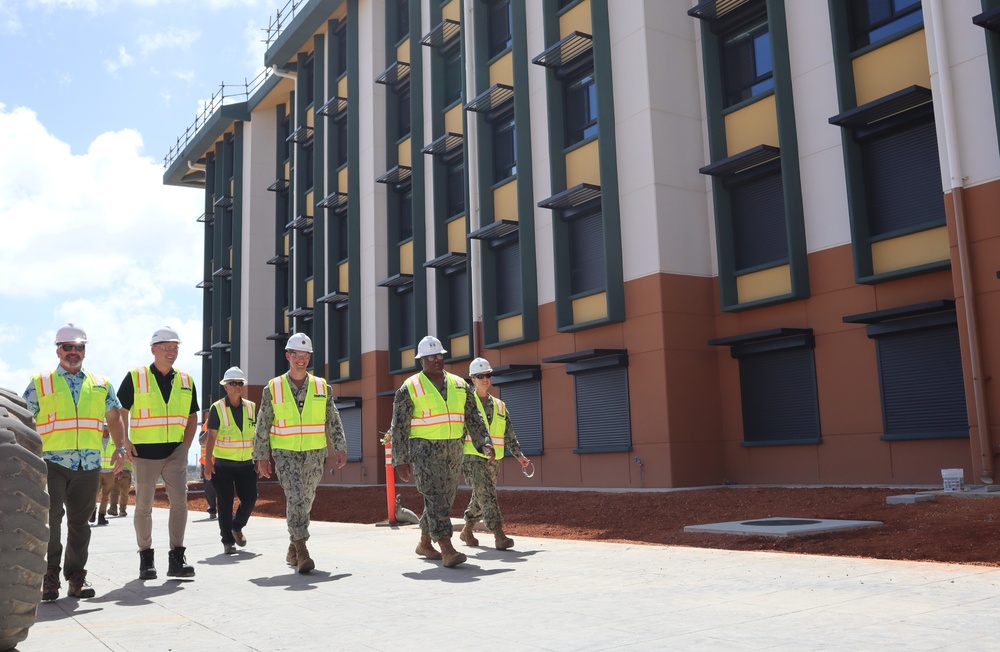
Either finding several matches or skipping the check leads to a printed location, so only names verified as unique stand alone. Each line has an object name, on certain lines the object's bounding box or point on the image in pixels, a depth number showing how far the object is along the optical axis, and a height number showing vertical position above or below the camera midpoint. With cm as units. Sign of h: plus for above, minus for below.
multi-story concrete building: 1464 +419
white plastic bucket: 1248 -67
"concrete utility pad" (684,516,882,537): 946 -97
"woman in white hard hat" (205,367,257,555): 1105 -9
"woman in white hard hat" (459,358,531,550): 979 -15
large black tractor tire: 375 -27
